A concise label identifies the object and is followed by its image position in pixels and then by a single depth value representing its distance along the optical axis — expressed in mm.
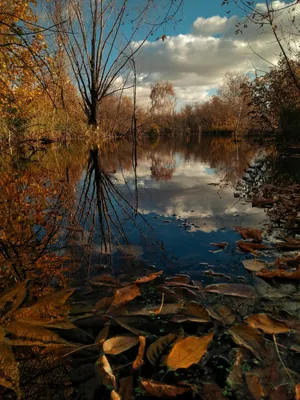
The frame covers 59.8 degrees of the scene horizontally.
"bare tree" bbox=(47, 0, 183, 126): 12086
